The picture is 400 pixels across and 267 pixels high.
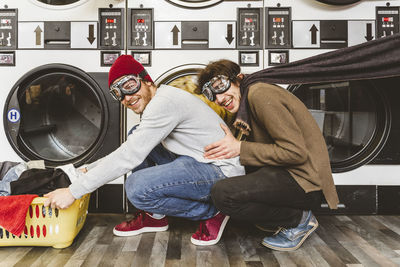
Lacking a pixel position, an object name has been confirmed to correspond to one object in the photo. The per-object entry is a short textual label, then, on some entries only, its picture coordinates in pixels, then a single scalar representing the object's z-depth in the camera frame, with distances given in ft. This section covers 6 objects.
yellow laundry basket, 5.31
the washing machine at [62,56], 6.98
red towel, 5.08
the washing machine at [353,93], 6.97
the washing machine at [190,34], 6.97
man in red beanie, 5.00
